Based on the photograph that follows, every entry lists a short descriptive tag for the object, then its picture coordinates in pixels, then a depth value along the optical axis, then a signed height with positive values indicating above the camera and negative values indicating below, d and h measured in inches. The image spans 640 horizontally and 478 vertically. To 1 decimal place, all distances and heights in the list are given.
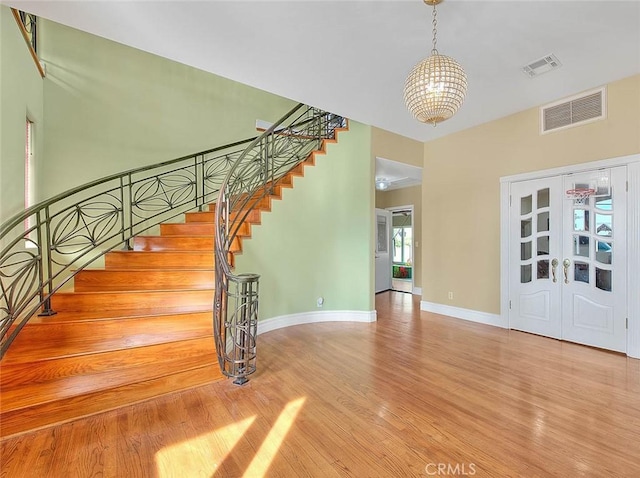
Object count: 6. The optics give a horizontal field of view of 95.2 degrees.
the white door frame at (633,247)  126.0 -2.6
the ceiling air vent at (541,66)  115.2 +71.8
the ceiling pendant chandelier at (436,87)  81.7 +43.9
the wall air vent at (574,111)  136.3 +64.2
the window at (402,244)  329.7 -3.2
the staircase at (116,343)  79.2 -32.5
